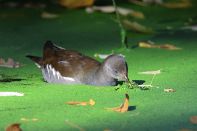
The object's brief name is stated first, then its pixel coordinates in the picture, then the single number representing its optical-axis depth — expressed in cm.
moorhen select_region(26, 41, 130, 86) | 918
